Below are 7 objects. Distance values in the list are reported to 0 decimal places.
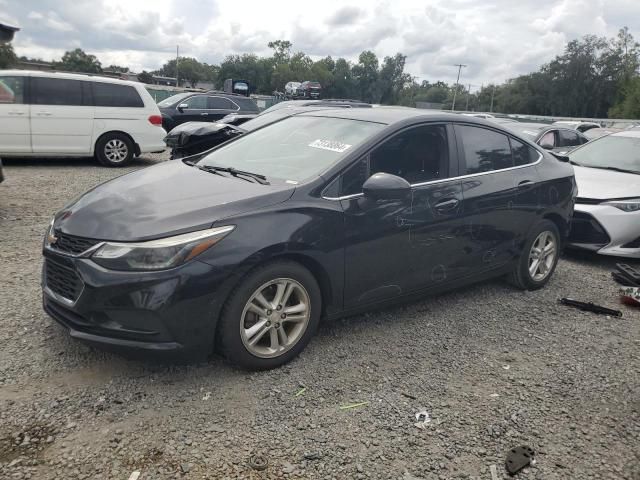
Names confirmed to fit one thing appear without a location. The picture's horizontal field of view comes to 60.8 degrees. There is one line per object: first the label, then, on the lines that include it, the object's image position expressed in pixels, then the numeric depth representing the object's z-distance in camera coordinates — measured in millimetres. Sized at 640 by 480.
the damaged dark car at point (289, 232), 2977
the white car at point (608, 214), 6016
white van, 9797
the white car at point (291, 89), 42469
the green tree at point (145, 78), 74138
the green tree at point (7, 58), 58022
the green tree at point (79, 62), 82381
